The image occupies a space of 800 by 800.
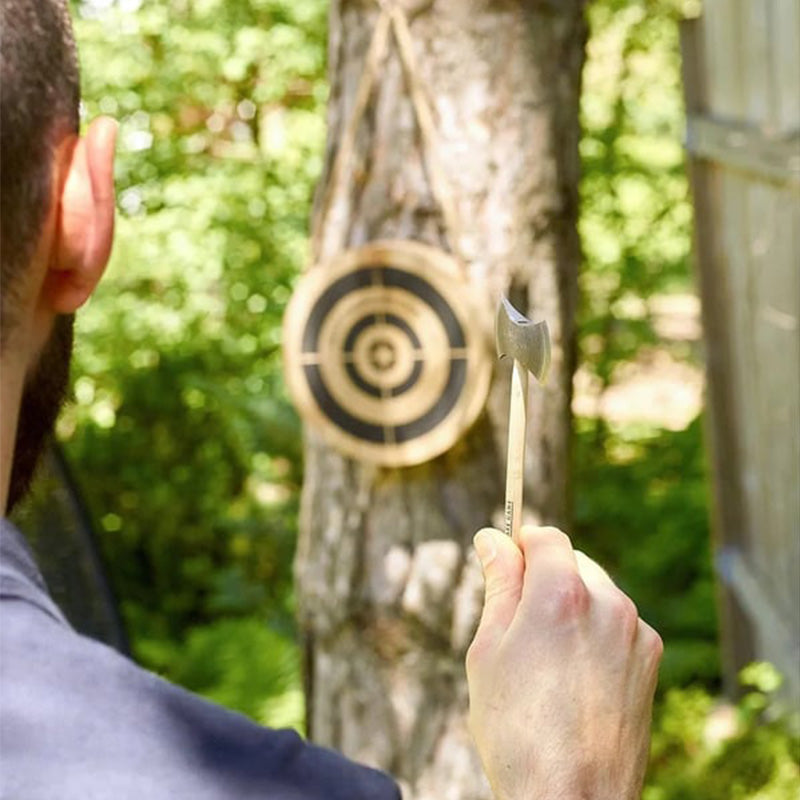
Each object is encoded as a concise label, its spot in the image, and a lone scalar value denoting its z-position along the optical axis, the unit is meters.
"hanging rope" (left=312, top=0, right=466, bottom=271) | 2.95
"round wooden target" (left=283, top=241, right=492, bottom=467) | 2.88
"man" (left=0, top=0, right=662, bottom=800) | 0.87
